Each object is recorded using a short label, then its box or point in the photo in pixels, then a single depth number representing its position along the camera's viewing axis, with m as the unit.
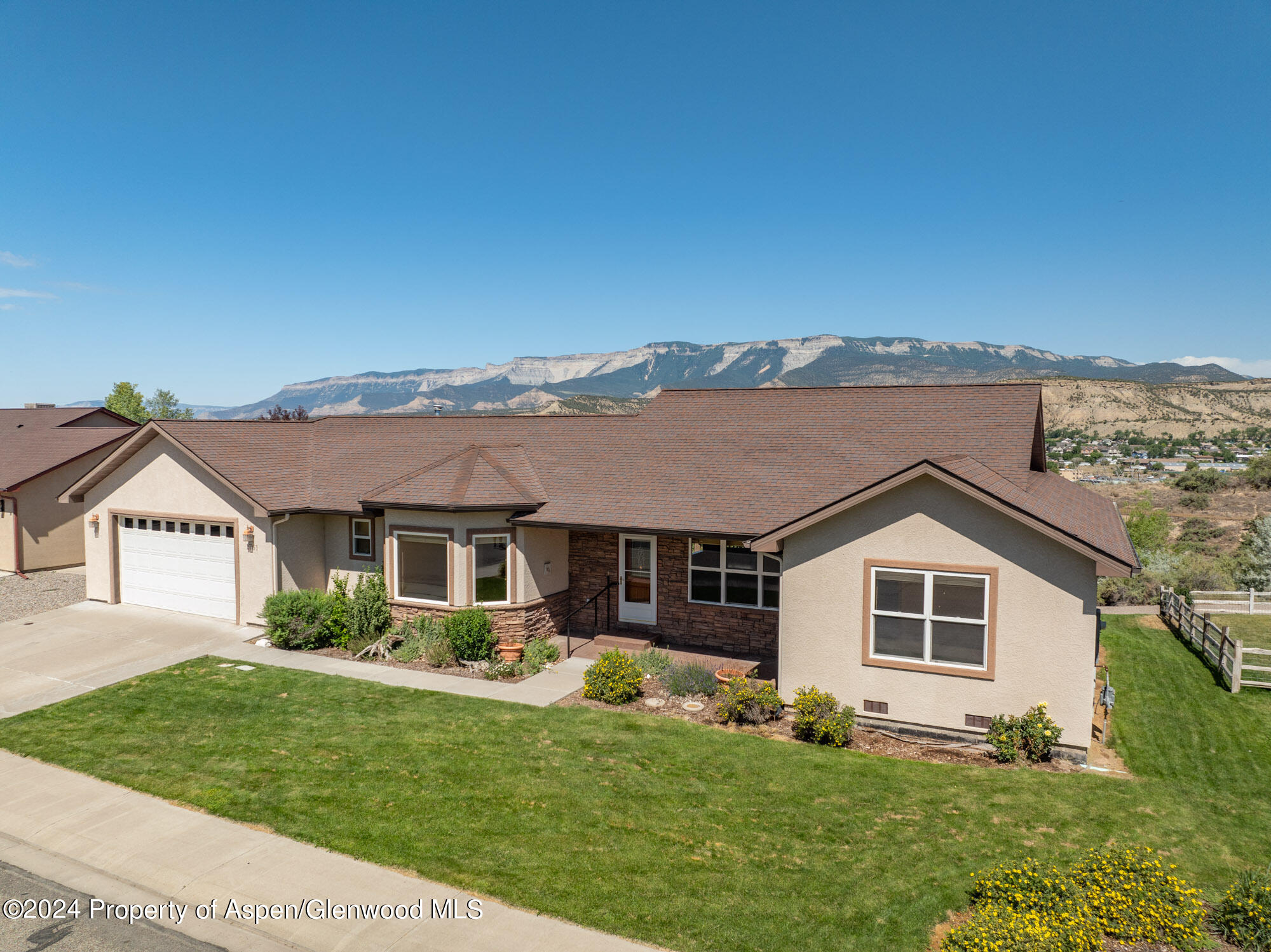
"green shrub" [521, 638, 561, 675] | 14.42
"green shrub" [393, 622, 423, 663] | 14.88
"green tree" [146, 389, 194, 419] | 74.62
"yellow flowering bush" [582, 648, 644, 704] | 12.54
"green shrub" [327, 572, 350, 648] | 15.99
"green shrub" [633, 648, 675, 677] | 13.89
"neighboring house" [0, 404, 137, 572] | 23.59
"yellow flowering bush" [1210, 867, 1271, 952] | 5.94
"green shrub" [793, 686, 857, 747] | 10.75
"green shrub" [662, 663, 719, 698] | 12.80
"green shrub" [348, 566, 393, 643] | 15.69
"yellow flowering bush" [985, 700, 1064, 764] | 10.20
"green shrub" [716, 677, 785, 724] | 11.54
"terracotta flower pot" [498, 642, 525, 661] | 14.62
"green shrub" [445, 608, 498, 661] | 14.53
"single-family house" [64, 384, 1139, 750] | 10.64
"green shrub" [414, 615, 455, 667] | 14.55
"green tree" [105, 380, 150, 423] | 63.19
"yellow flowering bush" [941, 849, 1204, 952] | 5.65
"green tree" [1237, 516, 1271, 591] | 24.02
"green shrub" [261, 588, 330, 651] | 15.66
